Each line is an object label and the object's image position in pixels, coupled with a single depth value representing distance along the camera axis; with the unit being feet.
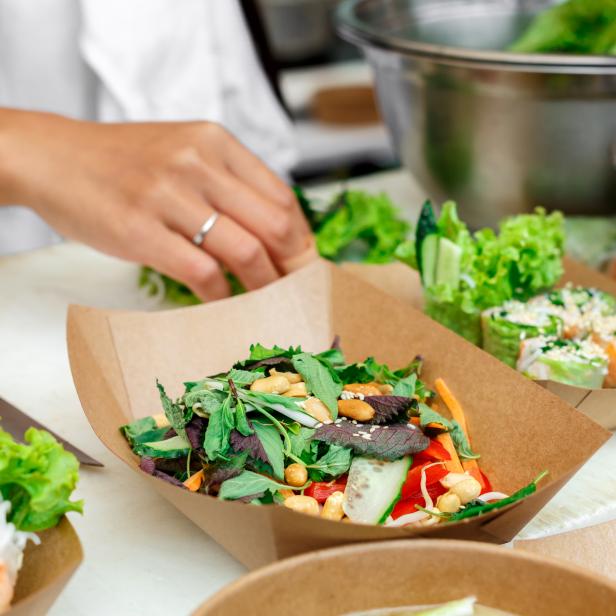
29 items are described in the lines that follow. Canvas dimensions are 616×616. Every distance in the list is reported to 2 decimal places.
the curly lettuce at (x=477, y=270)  2.48
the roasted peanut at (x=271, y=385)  2.13
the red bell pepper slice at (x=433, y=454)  2.13
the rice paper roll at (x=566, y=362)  2.23
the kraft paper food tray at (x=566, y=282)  2.18
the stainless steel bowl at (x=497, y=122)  2.60
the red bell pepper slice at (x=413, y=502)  2.07
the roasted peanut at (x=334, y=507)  2.01
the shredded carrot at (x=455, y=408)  2.18
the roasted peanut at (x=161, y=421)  2.19
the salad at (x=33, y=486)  1.84
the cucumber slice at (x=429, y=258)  2.51
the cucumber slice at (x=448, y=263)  2.49
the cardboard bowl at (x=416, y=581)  1.77
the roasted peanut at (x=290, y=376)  2.18
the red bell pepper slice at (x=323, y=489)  2.06
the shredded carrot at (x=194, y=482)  2.06
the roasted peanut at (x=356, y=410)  2.13
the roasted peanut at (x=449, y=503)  2.02
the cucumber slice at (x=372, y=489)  2.01
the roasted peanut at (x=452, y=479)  2.06
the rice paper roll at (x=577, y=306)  2.36
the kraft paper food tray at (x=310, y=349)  1.90
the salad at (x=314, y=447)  2.03
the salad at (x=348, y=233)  2.83
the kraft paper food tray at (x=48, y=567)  1.78
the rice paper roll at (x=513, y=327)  2.35
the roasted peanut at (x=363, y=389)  2.20
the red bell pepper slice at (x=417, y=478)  2.09
